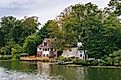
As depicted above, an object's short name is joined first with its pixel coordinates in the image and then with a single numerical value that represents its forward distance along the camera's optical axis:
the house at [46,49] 46.02
